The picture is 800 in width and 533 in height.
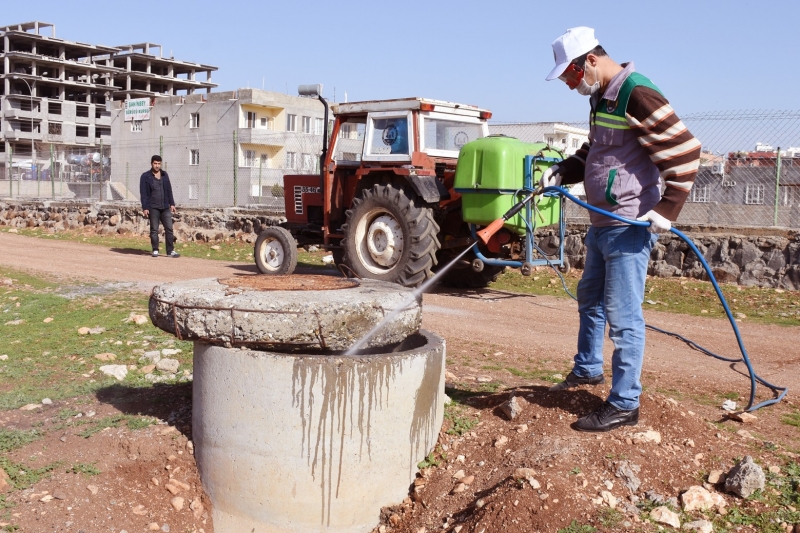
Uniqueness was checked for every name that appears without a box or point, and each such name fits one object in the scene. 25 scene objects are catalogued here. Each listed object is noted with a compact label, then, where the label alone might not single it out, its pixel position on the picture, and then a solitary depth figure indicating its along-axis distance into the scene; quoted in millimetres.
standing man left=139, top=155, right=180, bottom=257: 12969
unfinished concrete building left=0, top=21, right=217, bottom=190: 84312
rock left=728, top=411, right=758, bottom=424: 4234
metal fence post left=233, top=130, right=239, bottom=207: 16969
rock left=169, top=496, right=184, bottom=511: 3908
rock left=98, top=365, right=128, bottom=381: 5439
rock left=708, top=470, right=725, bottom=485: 3416
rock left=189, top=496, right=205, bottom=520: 3917
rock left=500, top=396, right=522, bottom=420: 4215
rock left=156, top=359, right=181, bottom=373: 5539
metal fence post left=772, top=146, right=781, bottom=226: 10391
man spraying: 3576
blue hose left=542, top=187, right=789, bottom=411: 3706
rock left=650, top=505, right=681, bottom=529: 3141
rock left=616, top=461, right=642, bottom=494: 3418
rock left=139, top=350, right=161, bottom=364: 5735
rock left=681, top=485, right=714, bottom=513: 3240
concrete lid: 3738
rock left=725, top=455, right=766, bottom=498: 3250
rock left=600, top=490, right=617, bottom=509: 3285
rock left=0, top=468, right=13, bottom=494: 3882
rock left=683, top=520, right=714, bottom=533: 3084
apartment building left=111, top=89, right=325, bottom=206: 18688
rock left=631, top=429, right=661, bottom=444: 3738
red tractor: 9102
